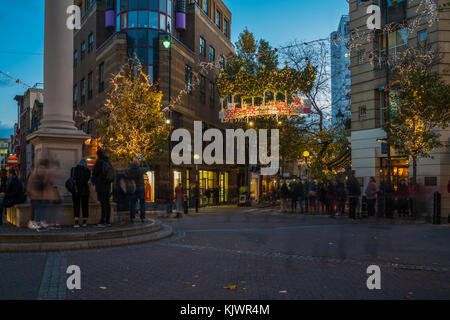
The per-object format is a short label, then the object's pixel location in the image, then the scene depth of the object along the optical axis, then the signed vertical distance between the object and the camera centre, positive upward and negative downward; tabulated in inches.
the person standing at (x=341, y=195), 748.0 -39.2
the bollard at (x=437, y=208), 583.5 -49.1
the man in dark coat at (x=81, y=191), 384.8 -16.1
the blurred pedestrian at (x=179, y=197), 772.6 -44.2
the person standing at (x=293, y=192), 912.3 -41.3
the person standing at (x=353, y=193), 678.0 -32.5
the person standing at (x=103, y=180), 407.2 -6.4
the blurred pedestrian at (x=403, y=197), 697.6 -40.1
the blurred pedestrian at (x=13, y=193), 408.2 -19.1
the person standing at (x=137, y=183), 489.2 -11.8
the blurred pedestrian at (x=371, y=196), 679.7 -37.9
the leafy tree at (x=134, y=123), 955.3 +117.2
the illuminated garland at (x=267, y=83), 908.0 +203.0
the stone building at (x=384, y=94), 702.5 +155.0
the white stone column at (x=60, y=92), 430.9 +88.5
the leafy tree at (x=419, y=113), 623.2 +91.3
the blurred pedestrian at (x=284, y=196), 913.5 -50.1
